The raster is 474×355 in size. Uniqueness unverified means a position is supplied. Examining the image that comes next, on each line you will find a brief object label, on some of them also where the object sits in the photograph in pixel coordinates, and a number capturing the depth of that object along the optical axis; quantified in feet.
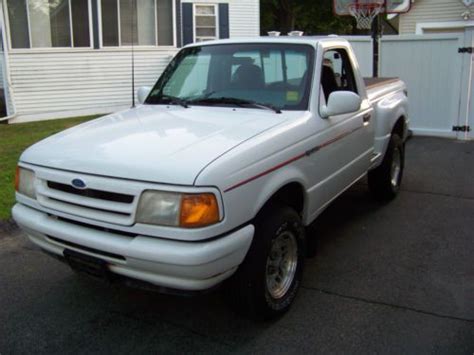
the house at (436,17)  52.85
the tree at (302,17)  96.84
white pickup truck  9.59
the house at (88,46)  41.70
